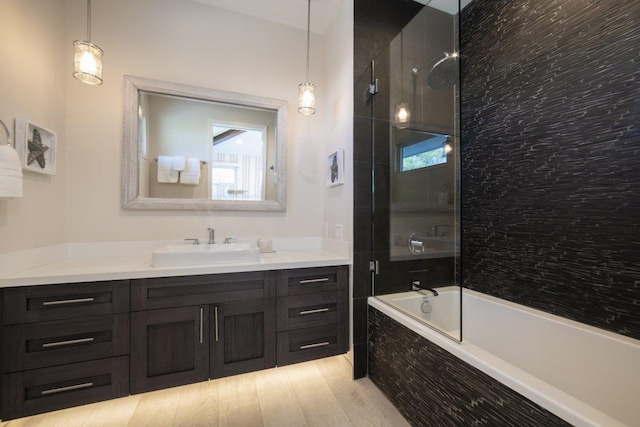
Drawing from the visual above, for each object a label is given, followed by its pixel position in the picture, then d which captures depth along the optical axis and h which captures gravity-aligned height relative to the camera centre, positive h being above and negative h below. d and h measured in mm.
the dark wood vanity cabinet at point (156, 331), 1370 -742
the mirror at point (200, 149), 2010 +565
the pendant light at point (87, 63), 1564 +948
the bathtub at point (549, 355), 886 -706
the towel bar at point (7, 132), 1375 +452
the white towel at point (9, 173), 1275 +212
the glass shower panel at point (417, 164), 1889 +398
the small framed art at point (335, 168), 2121 +416
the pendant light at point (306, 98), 2074 +958
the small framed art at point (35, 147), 1489 +424
